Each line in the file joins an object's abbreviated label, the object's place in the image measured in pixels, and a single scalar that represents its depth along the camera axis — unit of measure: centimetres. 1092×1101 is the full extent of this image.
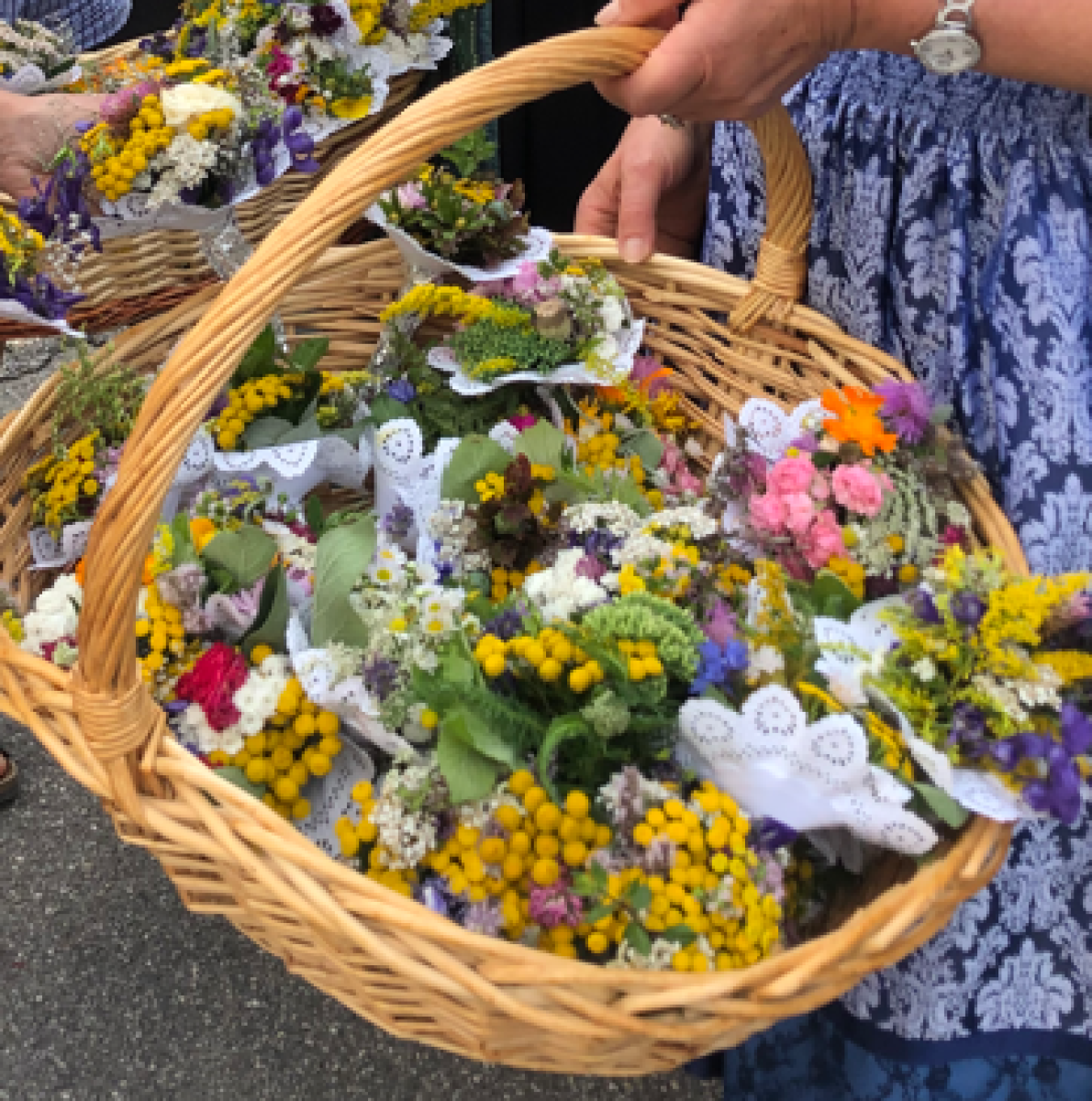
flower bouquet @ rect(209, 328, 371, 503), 100
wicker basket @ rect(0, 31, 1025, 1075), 56
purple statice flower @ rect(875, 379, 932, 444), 82
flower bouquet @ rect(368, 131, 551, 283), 114
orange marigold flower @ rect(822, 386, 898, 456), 83
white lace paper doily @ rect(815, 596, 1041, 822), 63
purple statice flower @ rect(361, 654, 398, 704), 74
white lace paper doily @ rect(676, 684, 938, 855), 62
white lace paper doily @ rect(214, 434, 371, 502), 100
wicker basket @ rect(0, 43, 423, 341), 123
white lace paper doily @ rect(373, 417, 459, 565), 98
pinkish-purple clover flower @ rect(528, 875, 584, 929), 63
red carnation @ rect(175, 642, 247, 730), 75
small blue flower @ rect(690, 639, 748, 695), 72
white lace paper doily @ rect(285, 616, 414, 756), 72
